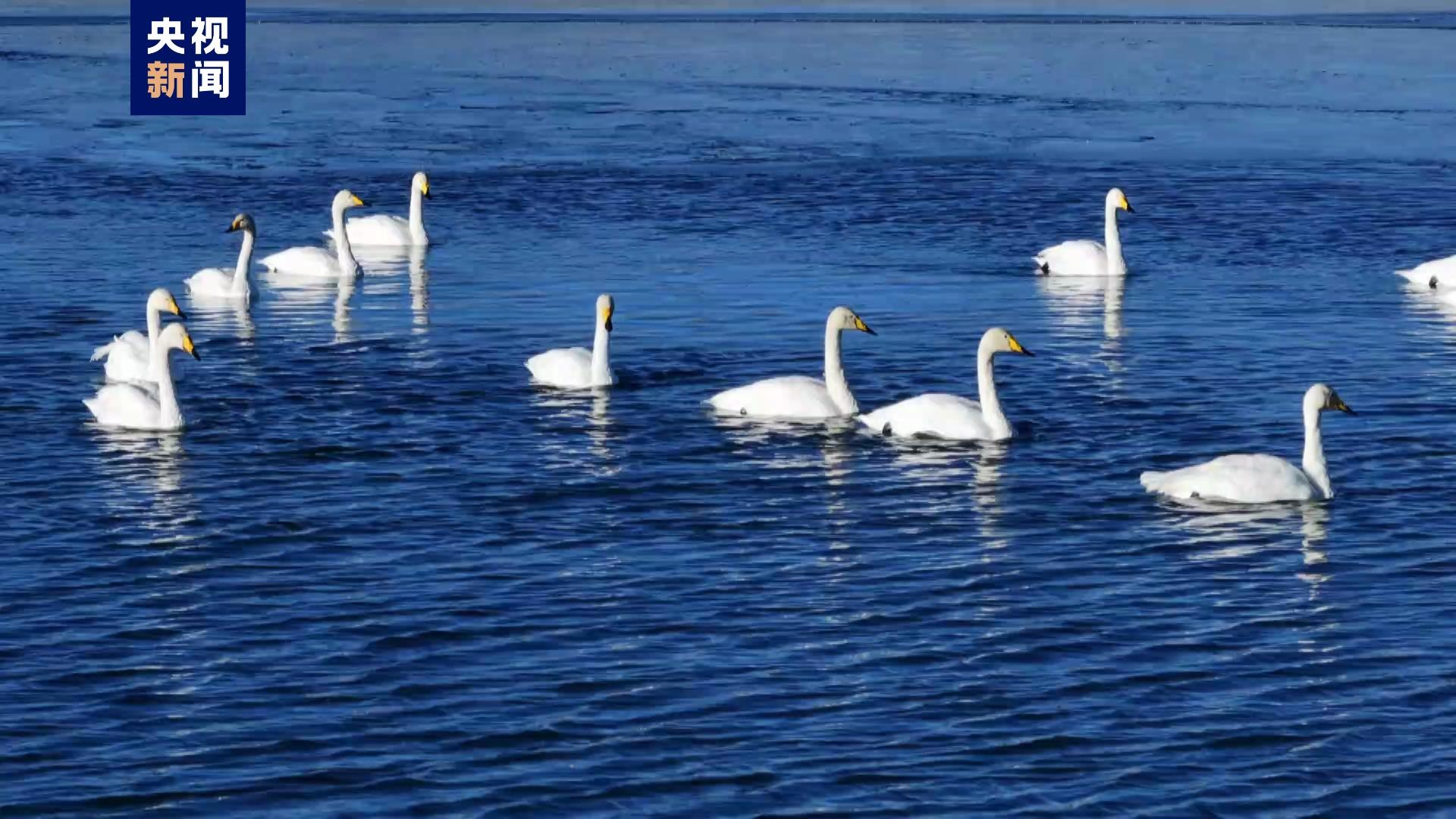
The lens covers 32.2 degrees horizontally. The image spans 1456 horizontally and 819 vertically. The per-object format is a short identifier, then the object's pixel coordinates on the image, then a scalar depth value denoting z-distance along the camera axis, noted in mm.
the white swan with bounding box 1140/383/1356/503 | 17750
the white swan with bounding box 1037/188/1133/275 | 30078
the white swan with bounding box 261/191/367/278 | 30641
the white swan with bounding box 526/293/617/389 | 22406
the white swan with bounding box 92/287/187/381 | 22438
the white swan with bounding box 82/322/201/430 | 20562
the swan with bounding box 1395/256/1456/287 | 28312
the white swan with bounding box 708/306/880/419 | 21016
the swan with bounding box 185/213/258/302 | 27984
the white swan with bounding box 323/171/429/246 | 33562
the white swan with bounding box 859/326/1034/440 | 20047
